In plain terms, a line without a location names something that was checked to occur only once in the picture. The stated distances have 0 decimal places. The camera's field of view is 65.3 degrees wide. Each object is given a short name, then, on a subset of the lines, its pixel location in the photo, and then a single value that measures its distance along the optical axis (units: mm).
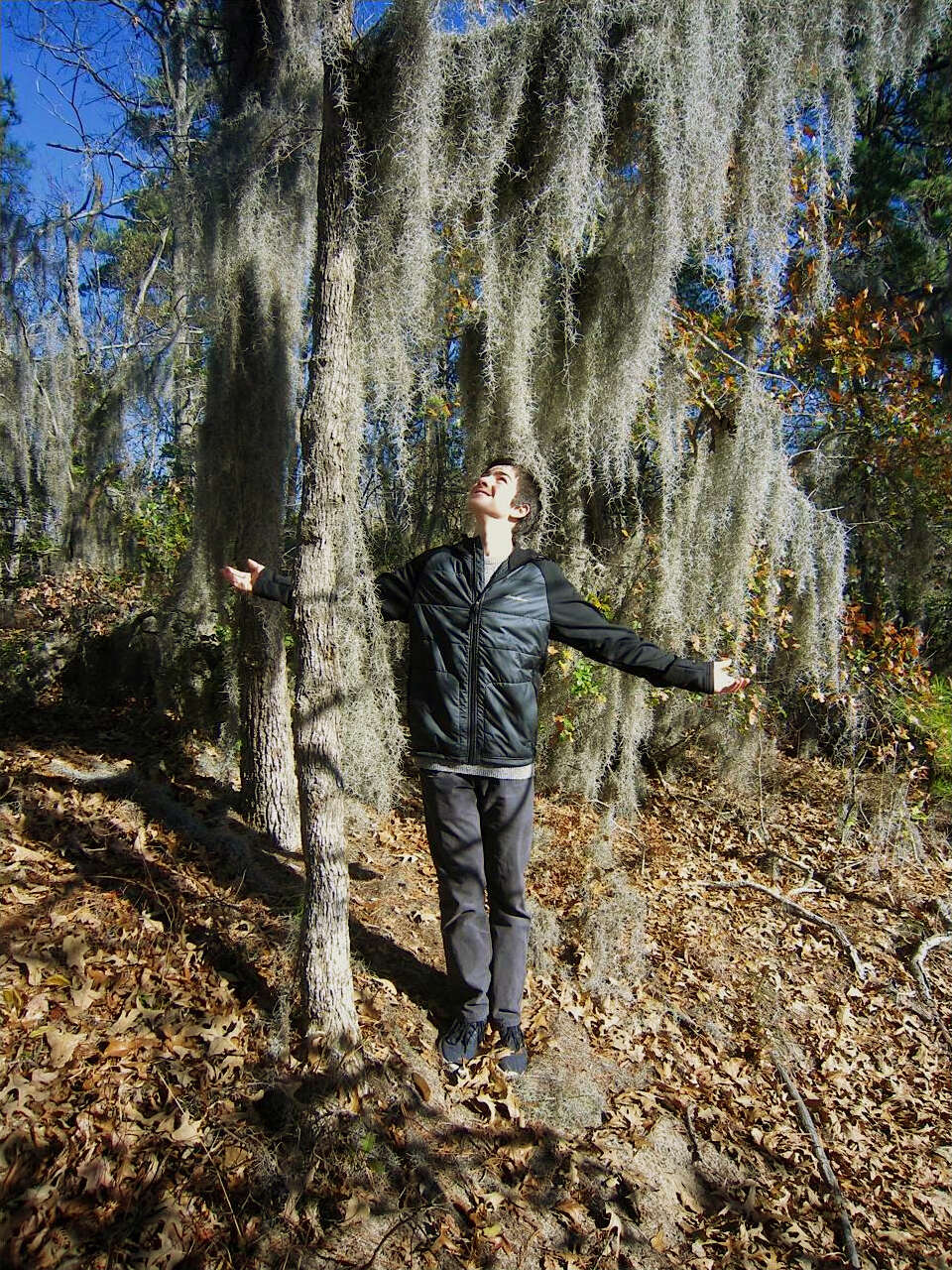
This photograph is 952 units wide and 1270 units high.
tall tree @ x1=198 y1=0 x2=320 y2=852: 3311
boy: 2430
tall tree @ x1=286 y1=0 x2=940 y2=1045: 2303
